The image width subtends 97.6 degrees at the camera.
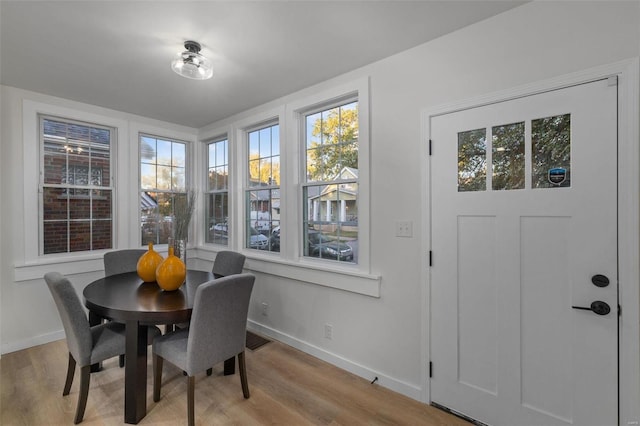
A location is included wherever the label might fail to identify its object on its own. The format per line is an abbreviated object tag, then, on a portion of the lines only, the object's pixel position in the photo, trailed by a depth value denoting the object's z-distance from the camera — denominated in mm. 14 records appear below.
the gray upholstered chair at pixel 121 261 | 2746
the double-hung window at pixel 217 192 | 3859
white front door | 1451
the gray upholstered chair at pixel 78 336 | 1756
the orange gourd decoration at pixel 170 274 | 2127
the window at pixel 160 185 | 3689
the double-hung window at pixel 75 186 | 2998
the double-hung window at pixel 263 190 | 3221
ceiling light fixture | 2002
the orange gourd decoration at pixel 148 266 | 2354
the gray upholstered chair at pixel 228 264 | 2785
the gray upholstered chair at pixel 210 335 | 1708
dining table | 1727
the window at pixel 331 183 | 2555
